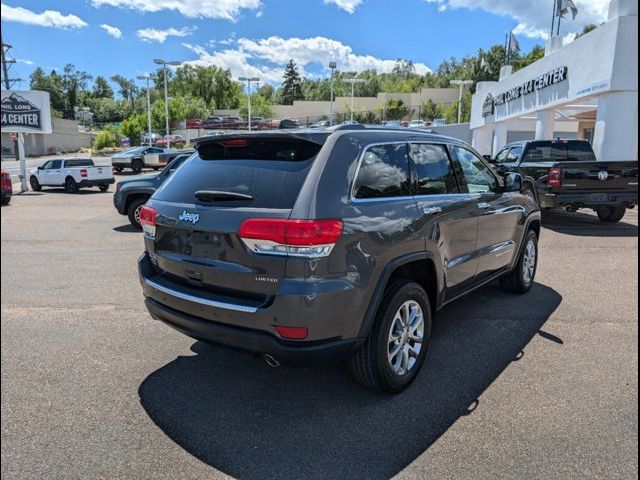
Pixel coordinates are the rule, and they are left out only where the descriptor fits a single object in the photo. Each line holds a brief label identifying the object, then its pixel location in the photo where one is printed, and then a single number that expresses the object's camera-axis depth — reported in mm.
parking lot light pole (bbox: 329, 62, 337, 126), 44916
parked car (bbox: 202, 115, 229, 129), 67625
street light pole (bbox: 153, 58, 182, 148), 40250
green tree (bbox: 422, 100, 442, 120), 74062
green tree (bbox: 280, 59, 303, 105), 117950
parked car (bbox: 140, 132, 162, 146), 59241
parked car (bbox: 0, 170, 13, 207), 15719
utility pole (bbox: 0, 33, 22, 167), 43644
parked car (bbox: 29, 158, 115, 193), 21641
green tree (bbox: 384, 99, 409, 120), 71812
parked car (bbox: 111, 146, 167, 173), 32438
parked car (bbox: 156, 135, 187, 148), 53106
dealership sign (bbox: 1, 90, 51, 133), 21875
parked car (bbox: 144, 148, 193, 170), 33000
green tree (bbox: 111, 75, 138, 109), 149000
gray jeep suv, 2820
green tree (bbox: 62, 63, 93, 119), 114625
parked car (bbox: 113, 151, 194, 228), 10672
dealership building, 13508
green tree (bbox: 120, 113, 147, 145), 66062
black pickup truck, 9523
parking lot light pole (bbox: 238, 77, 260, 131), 41750
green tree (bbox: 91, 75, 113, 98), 143500
